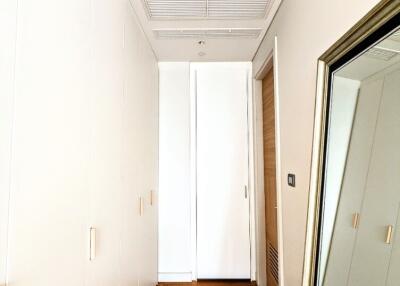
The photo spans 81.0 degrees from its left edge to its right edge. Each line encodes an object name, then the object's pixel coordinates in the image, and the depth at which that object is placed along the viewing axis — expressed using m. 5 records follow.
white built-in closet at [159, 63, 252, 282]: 2.65
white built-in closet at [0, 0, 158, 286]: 0.63
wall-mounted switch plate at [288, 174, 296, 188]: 1.46
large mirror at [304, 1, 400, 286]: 0.71
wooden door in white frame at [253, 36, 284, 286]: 2.46
